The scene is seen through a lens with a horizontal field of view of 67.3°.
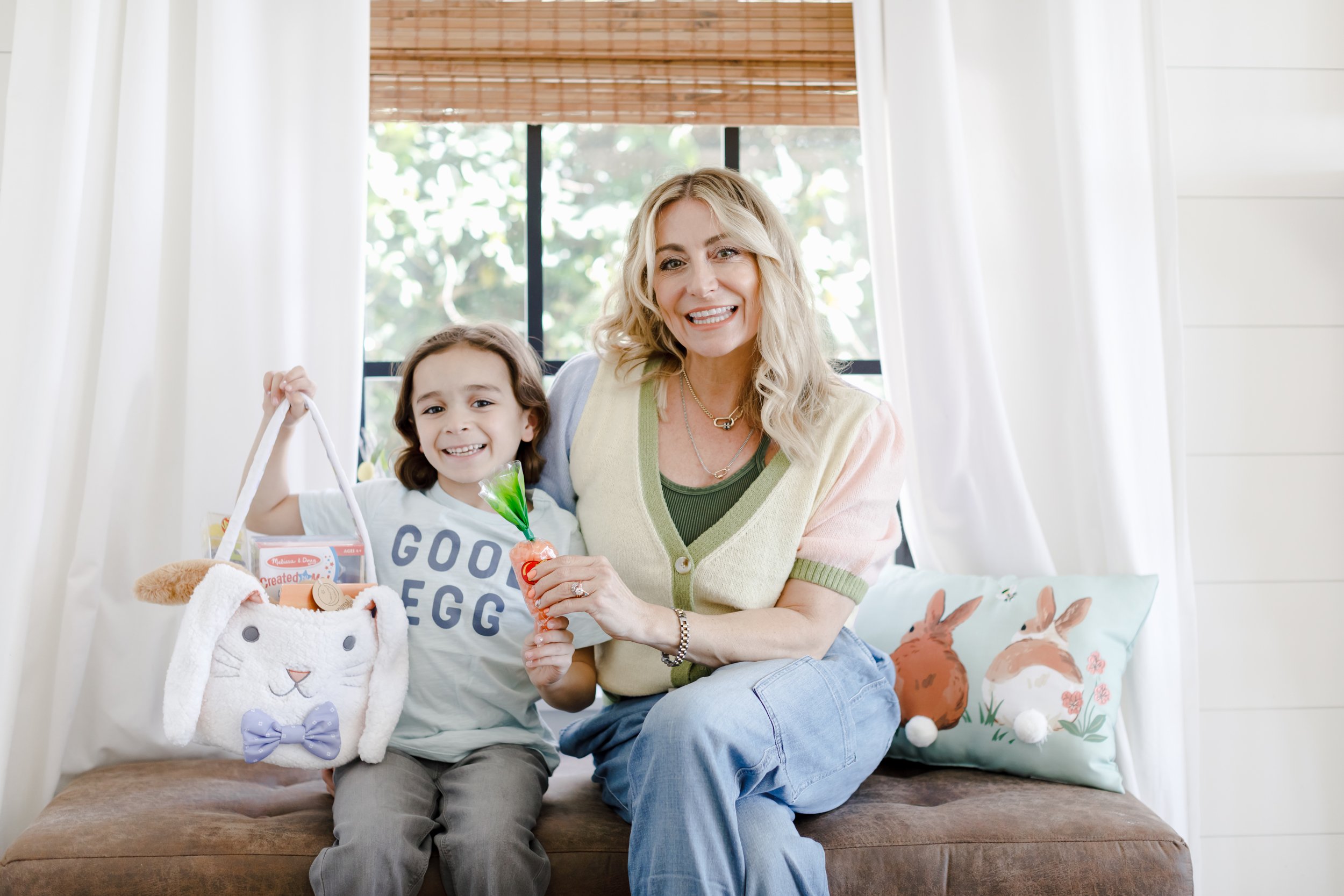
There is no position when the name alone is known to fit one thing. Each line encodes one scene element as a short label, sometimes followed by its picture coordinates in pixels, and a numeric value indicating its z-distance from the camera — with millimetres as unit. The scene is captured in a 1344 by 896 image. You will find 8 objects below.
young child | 1386
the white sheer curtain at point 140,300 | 1797
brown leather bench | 1361
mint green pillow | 1690
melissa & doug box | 1471
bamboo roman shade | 2213
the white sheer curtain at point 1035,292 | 2010
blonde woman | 1368
